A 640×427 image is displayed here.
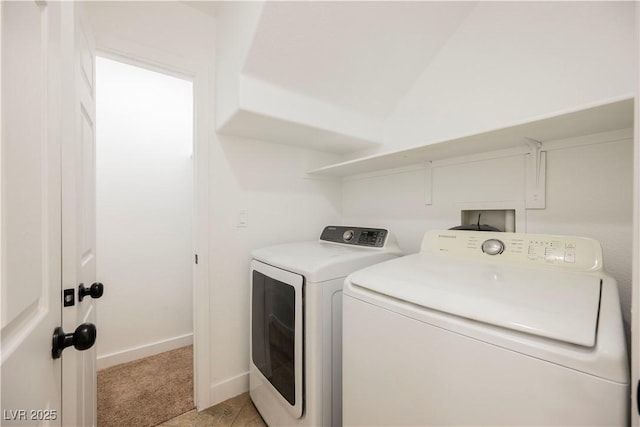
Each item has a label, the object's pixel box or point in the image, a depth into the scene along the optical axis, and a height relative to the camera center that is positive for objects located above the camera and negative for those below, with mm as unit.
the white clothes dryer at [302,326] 1187 -597
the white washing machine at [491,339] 542 -336
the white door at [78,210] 722 +9
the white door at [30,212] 399 +0
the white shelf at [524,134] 878 +344
